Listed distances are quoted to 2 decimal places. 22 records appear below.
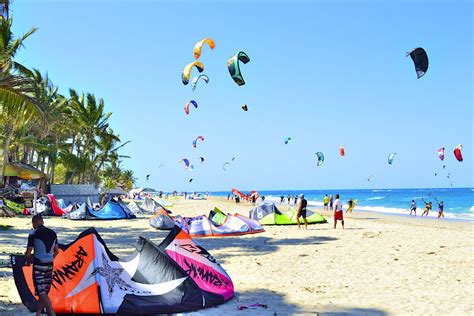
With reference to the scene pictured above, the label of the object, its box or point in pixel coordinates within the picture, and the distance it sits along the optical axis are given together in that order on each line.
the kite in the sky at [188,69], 17.83
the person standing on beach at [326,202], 41.89
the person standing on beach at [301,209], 18.22
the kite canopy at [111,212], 24.03
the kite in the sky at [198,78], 20.49
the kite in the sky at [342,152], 31.62
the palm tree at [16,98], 10.20
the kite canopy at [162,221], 18.91
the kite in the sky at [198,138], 36.14
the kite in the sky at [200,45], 17.03
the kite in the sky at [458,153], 23.84
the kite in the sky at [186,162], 47.51
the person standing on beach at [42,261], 5.42
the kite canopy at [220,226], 16.33
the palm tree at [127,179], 104.14
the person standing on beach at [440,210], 33.34
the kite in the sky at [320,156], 32.06
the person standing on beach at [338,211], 19.17
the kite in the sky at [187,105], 24.09
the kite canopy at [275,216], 20.69
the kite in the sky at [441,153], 27.70
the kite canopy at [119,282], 5.99
